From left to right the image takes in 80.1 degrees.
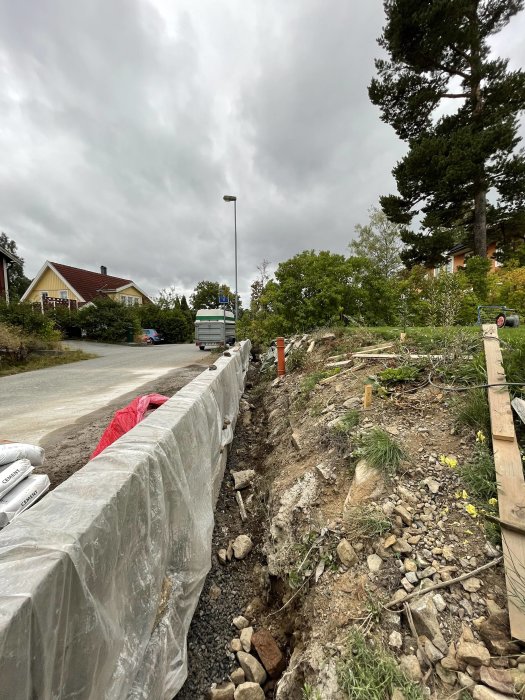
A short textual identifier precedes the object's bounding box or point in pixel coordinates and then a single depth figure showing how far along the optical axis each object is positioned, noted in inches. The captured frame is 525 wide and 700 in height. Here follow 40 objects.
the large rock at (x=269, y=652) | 80.6
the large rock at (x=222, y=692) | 75.5
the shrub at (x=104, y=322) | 1067.9
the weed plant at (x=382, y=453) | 108.1
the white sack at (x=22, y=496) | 99.3
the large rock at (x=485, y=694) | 54.2
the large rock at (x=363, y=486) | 102.1
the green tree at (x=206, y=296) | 2201.0
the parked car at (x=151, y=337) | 1167.6
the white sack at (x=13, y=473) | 106.0
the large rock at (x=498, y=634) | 60.3
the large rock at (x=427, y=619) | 65.1
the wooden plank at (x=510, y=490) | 65.9
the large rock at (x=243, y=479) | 157.5
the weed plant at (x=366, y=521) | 89.5
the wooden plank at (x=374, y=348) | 230.3
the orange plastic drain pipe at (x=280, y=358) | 301.6
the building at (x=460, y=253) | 741.9
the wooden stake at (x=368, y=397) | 149.6
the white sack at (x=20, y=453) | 116.2
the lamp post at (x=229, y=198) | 612.7
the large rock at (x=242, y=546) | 116.0
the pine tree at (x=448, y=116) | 492.7
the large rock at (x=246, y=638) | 86.4
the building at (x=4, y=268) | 767.2
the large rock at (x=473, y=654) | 59.5
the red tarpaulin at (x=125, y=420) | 136.6
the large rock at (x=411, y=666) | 60.9
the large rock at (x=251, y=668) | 79.3
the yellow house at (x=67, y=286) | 1295.5
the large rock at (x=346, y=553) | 87.5
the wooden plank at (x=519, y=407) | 100.7
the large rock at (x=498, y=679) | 55.0
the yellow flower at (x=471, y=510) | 85.9
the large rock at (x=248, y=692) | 74.8
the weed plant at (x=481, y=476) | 89.8
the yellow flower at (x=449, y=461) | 101.7
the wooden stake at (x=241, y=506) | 136.1
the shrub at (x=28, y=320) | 606.9
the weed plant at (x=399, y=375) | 161.1
